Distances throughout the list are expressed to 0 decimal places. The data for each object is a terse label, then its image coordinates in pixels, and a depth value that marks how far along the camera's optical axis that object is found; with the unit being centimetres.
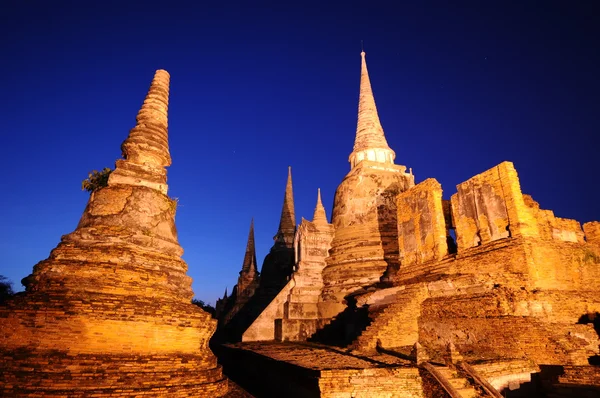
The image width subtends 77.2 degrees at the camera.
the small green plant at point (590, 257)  1164
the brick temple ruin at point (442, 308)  809
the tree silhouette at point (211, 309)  4030
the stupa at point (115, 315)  634
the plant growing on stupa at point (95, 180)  1021
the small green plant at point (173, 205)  967
